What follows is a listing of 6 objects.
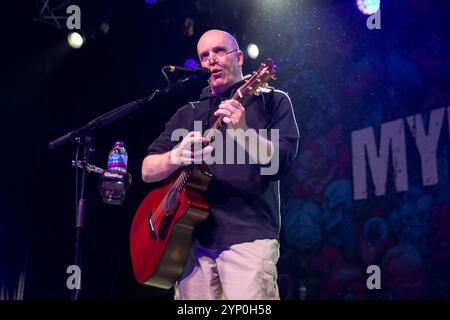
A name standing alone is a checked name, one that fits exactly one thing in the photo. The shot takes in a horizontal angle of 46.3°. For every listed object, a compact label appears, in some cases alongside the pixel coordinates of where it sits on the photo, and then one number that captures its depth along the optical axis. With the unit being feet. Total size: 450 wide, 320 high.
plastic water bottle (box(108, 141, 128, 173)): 15.46
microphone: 9.62
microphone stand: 10.40
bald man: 8.32
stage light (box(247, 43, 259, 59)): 22.24
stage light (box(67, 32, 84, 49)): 20.22
